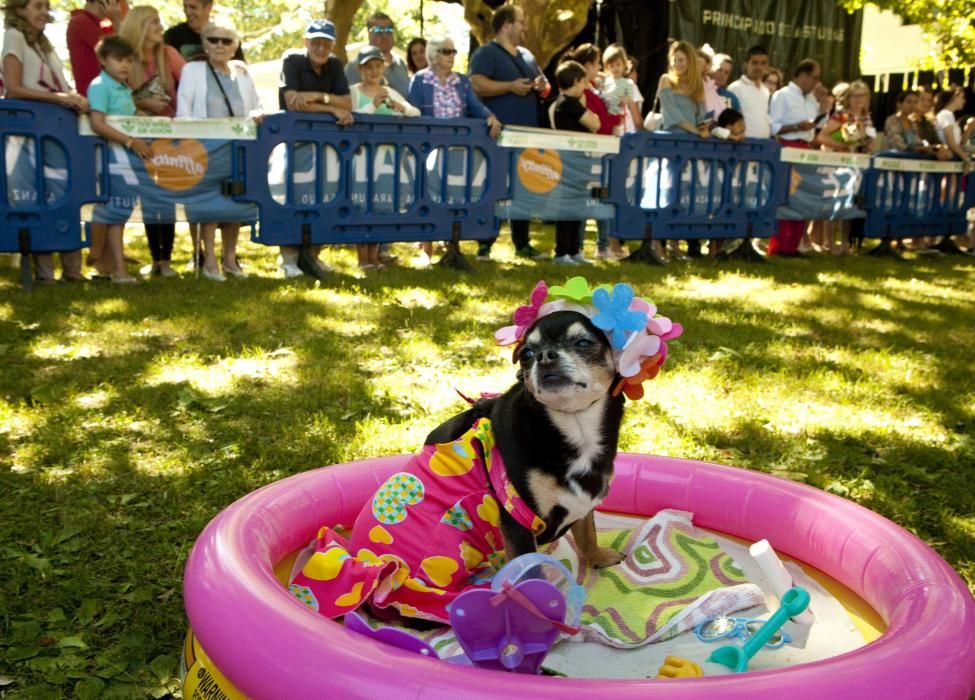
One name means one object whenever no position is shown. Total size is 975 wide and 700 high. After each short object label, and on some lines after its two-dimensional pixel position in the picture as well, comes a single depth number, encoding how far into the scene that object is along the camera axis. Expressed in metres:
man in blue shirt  10.10
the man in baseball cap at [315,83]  8.54
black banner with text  18.80
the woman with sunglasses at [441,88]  9.48
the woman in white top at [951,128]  14.55
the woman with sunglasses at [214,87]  8.22
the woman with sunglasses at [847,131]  13.27
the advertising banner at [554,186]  10.20
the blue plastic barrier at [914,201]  13.58
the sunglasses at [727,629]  2.91
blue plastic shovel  2.58
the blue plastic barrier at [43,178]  7.25
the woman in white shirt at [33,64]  7.38
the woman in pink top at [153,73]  8.02
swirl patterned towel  2.96
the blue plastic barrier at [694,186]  10.93
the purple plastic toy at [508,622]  2.42
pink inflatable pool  2.03
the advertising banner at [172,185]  7.97
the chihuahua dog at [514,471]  2.69
